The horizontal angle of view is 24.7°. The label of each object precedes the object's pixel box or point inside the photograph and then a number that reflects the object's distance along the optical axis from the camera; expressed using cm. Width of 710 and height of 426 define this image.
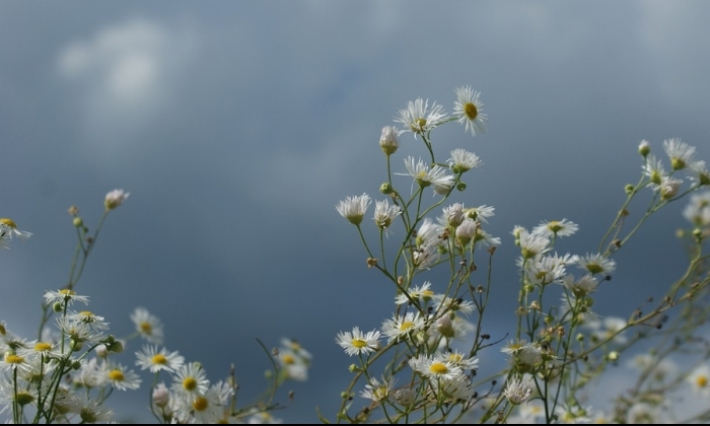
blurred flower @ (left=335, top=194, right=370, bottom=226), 66
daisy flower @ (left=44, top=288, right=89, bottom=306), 67
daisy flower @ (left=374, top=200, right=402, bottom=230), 66
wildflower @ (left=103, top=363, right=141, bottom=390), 73
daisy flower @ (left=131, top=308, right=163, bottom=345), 85
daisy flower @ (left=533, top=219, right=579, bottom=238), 72
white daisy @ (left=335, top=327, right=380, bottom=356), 66
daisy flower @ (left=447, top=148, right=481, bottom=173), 67
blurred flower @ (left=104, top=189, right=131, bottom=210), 82
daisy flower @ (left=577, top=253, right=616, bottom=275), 71
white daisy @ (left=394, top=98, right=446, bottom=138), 67
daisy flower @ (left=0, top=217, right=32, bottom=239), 69
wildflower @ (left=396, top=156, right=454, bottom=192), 67
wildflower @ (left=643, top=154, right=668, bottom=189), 73
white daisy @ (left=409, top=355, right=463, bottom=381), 64
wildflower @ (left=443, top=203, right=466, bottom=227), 67
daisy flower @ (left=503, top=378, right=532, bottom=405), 65
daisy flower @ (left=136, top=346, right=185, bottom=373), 72
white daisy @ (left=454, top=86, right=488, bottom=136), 69
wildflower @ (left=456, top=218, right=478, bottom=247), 67
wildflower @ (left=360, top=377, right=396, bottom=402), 66
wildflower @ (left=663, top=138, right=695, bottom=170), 73
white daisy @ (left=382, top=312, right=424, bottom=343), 65
